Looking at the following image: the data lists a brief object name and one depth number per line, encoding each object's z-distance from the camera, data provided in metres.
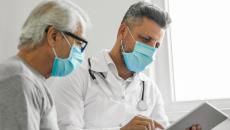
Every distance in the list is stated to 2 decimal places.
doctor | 1.48
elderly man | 1.04
